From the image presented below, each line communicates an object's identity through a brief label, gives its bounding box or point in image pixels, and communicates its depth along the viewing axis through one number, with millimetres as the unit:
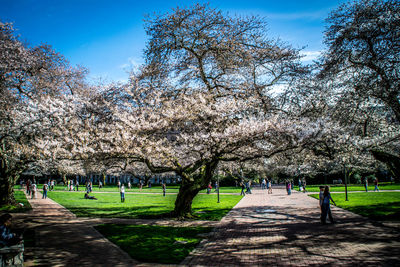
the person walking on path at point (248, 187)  33531
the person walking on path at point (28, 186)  30466
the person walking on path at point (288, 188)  28672
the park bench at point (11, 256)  5777
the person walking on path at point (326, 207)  11469
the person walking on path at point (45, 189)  25625
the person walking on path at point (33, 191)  26438
